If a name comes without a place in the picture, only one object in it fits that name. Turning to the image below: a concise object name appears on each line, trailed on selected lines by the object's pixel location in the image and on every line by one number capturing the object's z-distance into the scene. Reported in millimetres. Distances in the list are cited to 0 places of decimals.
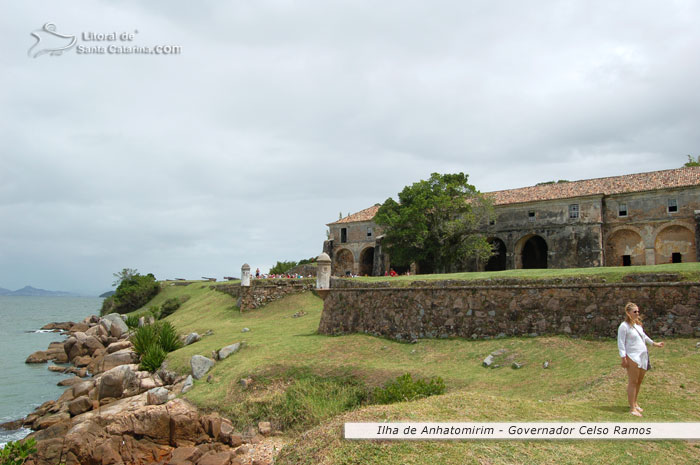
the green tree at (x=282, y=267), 45281
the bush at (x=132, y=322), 30991
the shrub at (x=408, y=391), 8405
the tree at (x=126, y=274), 47406
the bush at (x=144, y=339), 17547
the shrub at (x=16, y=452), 7973
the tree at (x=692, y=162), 41625
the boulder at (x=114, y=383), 14047
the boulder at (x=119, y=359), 18484
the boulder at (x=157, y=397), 12297
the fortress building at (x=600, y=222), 27828
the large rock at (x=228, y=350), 14841
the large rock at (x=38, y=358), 24477
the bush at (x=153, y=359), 15906
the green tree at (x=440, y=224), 31234
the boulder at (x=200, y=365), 13617
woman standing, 6477
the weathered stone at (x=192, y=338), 19000
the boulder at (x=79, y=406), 13031
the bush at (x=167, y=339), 17719
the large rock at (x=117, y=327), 29375
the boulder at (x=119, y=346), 22617
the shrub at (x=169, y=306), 34672
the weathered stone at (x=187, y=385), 12764
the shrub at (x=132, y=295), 44312
